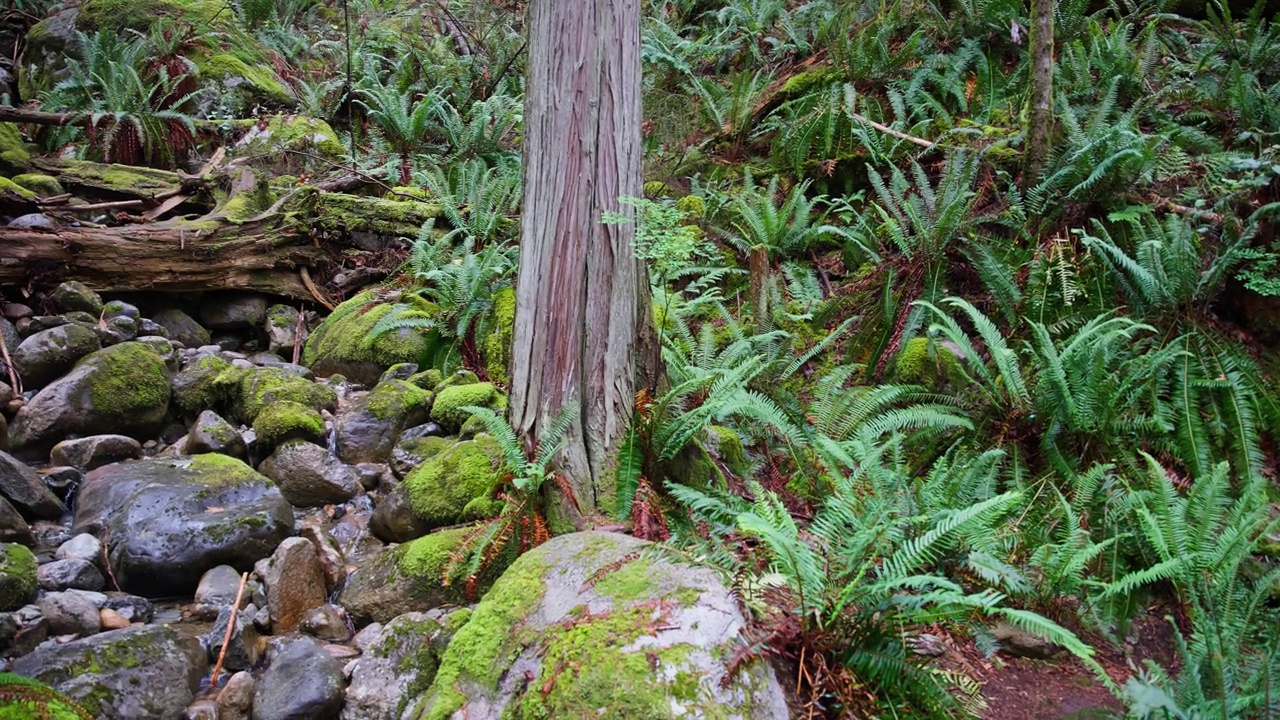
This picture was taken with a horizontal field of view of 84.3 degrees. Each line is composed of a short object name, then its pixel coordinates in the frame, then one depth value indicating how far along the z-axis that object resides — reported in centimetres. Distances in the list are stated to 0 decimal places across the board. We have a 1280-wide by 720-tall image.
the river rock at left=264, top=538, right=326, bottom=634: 321
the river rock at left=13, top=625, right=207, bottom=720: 247
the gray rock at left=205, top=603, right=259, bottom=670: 295
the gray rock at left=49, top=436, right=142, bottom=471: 414
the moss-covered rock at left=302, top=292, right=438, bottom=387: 561
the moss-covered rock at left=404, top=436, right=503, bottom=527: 375
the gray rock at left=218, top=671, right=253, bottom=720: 268
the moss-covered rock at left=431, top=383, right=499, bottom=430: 466
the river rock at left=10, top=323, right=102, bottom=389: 462
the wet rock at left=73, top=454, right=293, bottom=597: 337
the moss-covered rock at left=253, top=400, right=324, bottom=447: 439
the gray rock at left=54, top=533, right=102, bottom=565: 336
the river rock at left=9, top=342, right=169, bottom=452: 423
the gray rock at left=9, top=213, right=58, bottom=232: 531
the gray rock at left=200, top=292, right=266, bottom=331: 607
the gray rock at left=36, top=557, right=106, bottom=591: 318
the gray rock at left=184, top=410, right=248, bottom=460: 434
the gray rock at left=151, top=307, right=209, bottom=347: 574
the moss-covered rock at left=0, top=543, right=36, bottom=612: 288
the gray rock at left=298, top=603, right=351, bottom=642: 319
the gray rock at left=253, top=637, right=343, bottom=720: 264
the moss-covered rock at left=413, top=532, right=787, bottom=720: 188
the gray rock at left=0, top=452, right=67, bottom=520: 363
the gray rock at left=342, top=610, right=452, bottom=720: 271
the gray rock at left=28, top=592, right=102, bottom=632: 293
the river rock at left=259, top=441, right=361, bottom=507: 421
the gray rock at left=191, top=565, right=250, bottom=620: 322
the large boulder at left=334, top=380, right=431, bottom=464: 458
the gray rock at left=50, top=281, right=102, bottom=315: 520
